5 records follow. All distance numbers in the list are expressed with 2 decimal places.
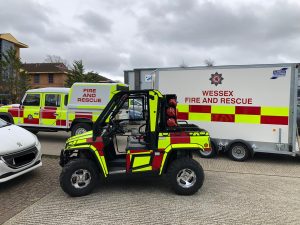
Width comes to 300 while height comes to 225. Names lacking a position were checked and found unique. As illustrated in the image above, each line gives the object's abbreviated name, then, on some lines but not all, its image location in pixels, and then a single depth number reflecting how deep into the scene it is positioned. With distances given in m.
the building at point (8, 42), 28.58
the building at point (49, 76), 31.84
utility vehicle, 3.56
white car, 3.60
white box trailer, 5.22
